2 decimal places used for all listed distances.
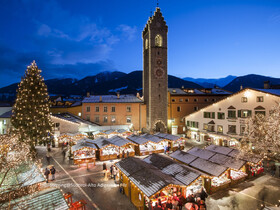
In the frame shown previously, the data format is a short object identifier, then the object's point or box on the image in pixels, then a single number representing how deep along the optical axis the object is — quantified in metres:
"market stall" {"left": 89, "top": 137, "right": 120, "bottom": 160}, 21.75
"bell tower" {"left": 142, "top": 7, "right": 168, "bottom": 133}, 39.91
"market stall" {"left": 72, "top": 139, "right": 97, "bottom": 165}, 19.89
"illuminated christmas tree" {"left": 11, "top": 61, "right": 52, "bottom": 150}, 21.14
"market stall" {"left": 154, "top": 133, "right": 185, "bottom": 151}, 26.09
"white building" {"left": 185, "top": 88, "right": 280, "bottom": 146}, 22.22
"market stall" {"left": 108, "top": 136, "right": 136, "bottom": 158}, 22.76
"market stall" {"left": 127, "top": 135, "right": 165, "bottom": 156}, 24.19
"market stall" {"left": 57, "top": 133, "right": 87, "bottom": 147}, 28.53
